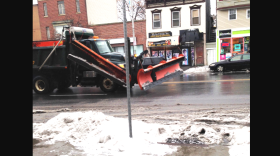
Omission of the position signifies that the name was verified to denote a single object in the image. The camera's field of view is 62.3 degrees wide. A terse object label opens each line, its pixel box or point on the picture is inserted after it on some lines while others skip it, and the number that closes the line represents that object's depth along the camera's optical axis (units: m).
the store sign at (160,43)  25.95
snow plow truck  9.81
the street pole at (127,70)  4.06
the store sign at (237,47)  24.22
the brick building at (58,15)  29.52
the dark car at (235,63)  17.41
